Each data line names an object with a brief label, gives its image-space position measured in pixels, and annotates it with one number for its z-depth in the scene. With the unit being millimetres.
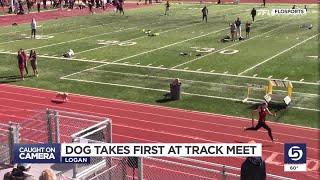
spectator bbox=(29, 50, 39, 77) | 25828
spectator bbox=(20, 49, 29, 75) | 25422
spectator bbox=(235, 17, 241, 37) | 35625
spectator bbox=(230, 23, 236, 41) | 35688
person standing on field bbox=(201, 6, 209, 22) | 46819
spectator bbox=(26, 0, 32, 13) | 60444
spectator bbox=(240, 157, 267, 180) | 9109
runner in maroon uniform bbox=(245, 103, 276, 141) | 16562
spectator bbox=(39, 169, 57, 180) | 7855
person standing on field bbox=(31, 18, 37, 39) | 37906
